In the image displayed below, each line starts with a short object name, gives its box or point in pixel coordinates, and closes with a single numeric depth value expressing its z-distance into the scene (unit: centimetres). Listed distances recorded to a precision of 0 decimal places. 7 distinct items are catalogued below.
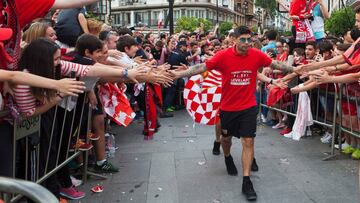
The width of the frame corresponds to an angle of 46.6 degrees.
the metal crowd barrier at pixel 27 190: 133
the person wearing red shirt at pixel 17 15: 293
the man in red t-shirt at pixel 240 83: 504
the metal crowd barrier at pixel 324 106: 632
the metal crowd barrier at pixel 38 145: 334
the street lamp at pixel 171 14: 1617
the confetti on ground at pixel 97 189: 494
